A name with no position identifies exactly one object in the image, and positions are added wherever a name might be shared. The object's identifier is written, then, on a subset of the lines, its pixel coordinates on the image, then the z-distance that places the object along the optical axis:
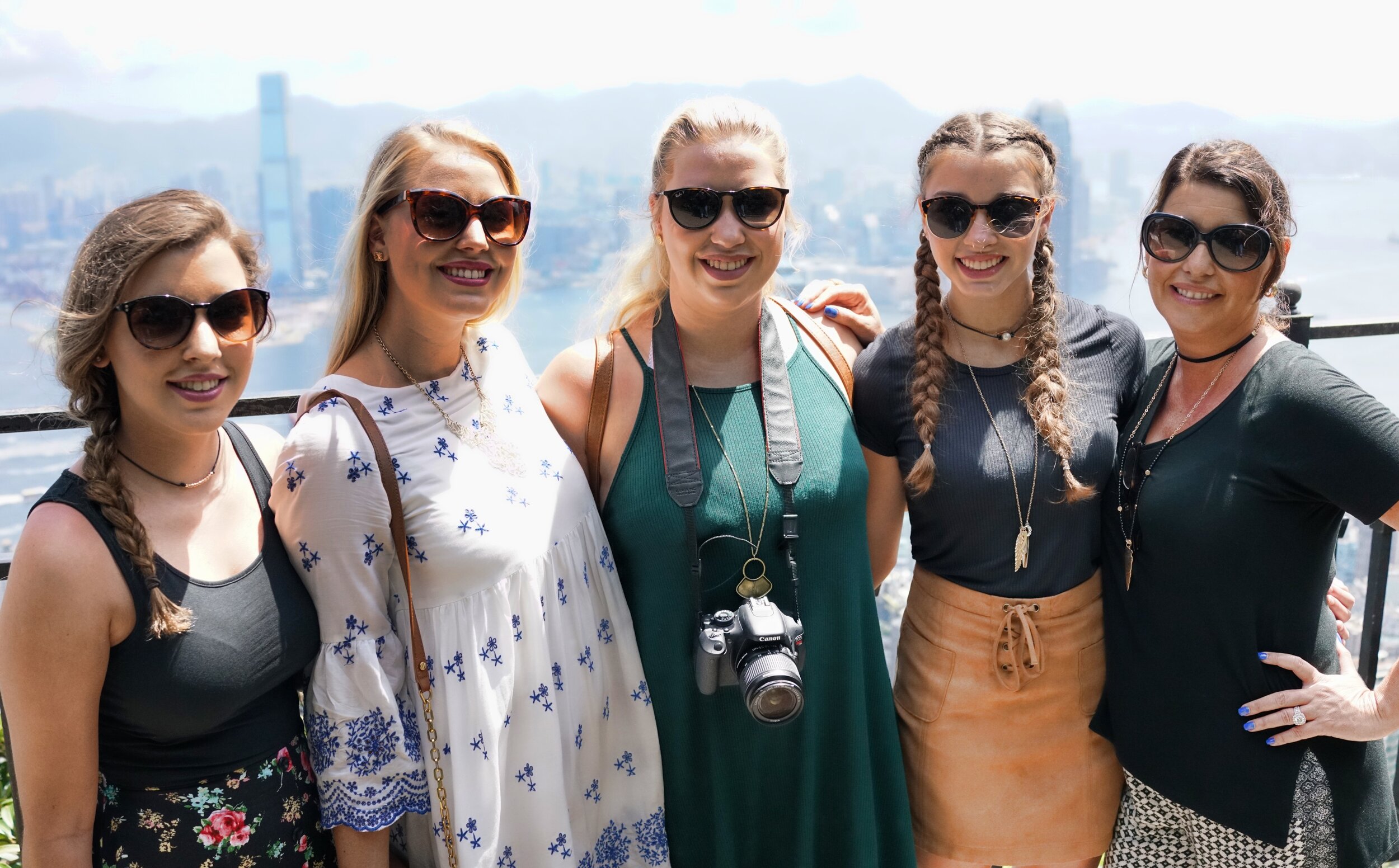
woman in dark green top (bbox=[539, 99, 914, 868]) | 2.13
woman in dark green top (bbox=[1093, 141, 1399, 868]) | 1.90
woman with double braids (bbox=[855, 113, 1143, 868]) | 2.16
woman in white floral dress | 1.77
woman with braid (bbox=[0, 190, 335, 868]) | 1.53
